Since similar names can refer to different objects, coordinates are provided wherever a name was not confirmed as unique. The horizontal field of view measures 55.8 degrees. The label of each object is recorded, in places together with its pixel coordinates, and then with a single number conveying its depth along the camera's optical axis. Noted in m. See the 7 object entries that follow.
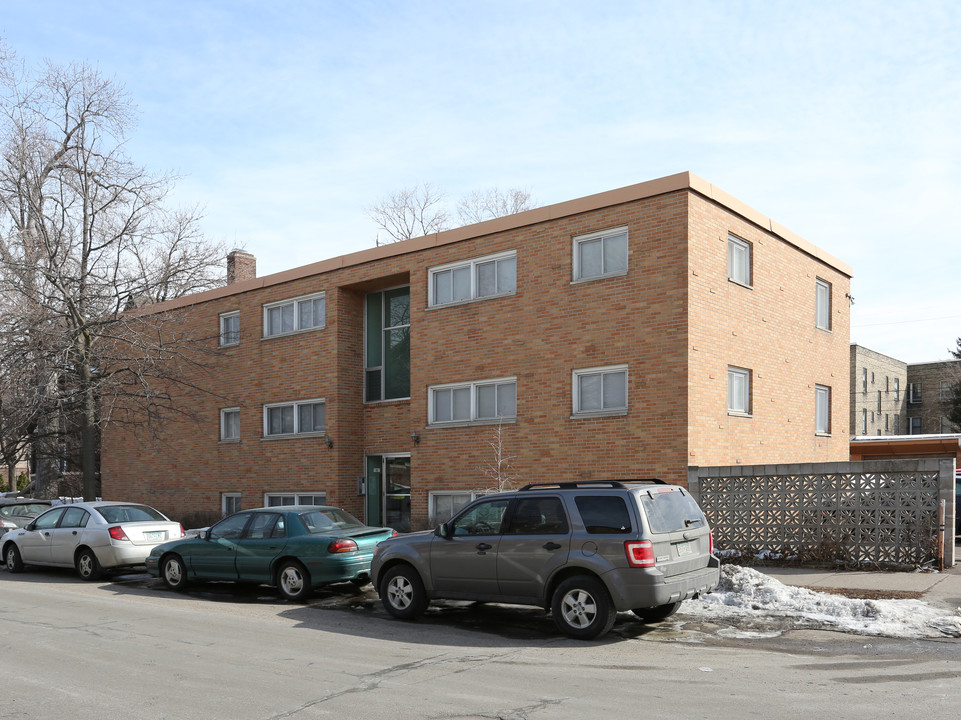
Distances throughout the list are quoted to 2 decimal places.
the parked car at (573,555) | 9.24
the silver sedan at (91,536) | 15.62
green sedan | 12.46
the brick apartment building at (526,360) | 16.91
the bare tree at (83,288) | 22.95
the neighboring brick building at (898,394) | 56.84
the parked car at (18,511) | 19.89
